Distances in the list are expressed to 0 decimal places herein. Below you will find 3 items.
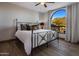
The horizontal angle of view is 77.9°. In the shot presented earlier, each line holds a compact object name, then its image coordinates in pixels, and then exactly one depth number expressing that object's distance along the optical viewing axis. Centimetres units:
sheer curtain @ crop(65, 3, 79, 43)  182
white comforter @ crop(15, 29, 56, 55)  132
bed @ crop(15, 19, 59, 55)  134
